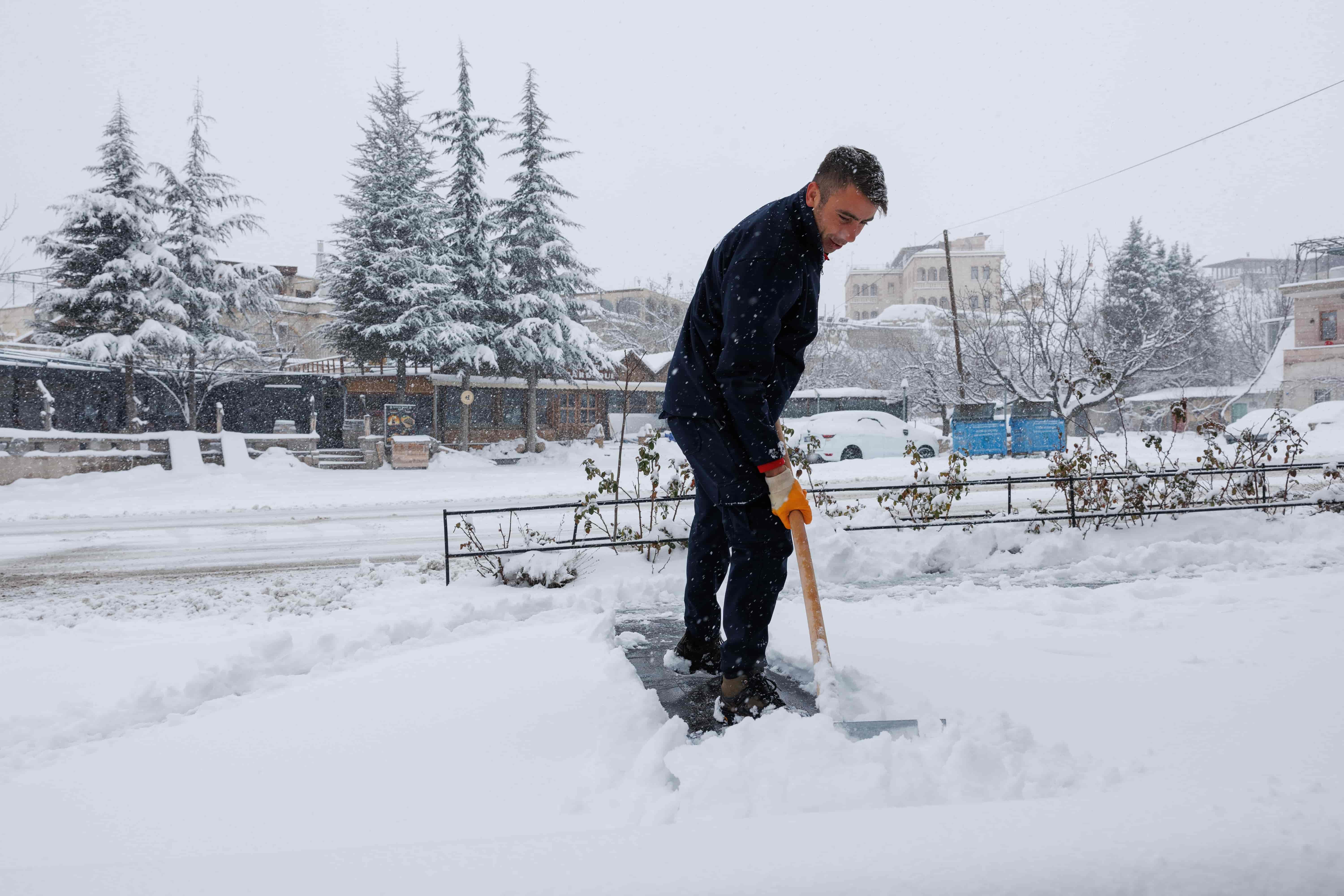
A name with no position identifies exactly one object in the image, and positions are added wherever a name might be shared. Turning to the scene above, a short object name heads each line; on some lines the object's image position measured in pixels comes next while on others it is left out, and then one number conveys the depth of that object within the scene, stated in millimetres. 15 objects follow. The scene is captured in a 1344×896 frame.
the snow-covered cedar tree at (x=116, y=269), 18688
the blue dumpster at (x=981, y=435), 19078
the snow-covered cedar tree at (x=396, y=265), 20891
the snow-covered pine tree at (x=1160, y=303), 30156
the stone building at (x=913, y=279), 76250
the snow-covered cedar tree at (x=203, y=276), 20750
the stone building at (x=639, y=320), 39000
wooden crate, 19750
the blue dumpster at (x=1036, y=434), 18969
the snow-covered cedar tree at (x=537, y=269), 21484
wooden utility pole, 19719
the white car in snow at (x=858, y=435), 18750
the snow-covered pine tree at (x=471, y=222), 21609
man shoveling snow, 2369
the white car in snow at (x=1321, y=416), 18734
